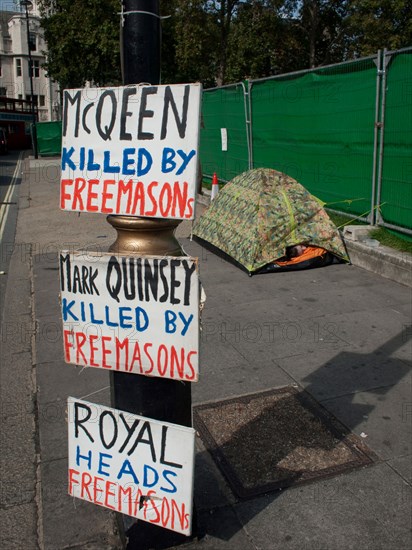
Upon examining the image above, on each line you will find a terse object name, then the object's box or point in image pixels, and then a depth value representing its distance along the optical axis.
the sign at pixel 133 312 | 2.42
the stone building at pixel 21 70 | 78.00
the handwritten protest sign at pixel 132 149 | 2.36
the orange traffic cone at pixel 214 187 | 12.16
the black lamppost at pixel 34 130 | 33.95
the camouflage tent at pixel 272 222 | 7.62
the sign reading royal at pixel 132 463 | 2.61
